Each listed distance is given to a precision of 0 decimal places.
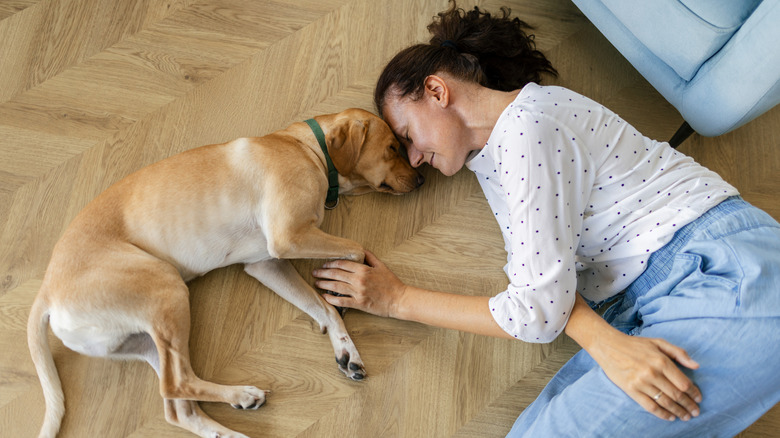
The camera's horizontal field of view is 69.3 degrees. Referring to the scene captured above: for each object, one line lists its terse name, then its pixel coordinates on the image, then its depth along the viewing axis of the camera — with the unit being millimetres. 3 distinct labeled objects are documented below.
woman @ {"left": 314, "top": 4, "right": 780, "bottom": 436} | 1628
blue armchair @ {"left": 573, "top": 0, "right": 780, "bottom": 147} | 1956
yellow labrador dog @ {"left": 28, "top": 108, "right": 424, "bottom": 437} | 1881
